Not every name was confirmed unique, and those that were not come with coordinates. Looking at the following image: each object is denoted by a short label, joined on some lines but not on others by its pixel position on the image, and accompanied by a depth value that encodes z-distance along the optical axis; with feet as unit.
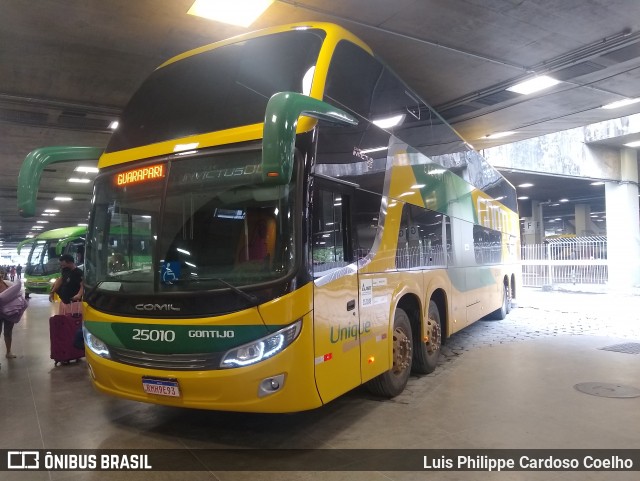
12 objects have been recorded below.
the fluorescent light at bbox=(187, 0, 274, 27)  20.93
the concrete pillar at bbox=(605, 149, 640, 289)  69.77
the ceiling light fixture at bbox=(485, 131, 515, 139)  44.94
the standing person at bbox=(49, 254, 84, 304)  27.09
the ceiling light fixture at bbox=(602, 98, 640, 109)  36.42
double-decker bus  12.82
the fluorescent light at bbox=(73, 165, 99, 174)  52.12
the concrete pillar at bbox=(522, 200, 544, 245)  124.67
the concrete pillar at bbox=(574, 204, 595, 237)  123.75
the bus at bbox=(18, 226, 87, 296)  74.13
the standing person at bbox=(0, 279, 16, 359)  26.27
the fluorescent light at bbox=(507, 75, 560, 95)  31.12
